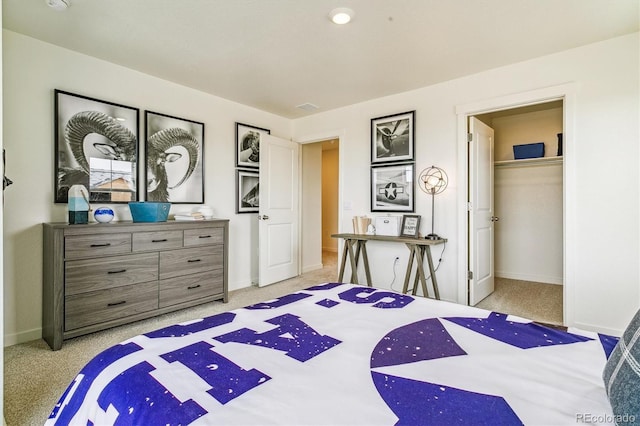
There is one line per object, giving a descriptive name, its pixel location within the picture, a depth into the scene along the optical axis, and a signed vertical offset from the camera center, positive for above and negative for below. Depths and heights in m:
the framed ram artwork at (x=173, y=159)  3.39 +0.60
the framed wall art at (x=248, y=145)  4.26 +0.92
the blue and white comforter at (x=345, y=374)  0.78 -0.48
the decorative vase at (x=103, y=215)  2.76 -0.01
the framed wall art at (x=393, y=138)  3.83 +0.91
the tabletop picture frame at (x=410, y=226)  3.64 -0.16
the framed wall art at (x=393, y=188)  3.83 +0.30
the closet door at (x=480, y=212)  3.51 +0.00
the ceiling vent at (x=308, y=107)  4.32 +1.45
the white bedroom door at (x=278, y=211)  4.30 +0.03
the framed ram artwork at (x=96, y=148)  2.80 +0.61
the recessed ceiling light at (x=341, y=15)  2.24 +1.41
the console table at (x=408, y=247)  3.37 -0.48
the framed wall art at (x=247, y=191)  4.26 +0.30
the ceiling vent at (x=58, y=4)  2.16 +1.42
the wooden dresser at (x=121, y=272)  2.47 -0.52
